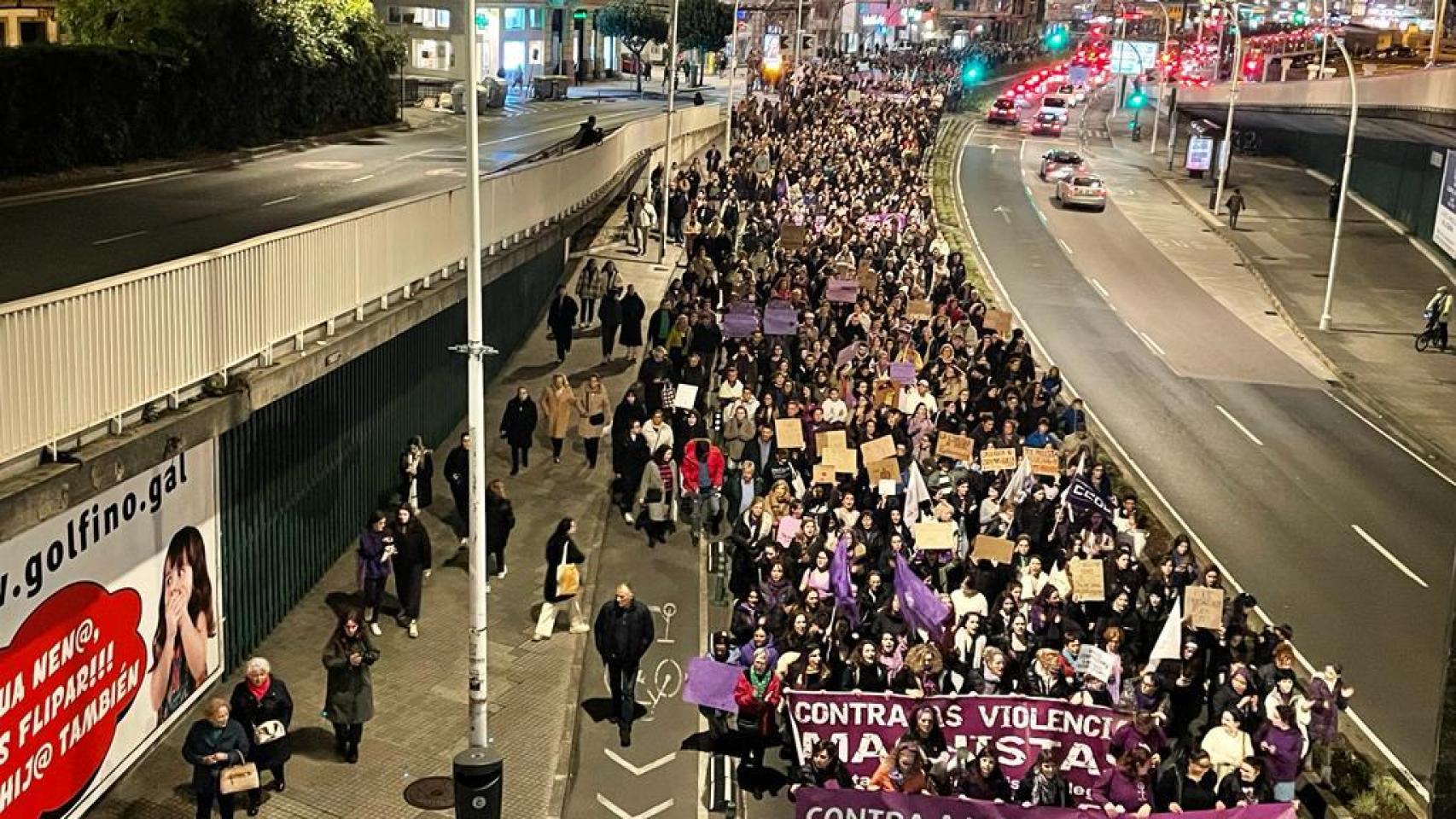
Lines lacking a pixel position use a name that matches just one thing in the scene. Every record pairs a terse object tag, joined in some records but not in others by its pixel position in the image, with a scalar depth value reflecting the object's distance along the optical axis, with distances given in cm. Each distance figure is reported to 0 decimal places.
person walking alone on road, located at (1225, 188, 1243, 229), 4928
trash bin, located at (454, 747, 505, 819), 1084
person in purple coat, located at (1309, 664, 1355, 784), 1257
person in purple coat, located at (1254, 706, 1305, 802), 1202
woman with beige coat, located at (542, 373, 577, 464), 2083
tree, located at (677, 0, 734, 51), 9019
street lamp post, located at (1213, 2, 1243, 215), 5206
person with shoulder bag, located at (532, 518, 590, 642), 1554
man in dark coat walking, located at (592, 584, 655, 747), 1344
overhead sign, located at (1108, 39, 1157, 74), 10019
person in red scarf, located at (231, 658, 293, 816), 1129
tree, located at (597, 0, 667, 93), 8662
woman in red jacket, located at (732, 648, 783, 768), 1267
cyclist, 3397
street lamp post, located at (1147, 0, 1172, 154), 7205
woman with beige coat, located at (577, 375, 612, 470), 2069
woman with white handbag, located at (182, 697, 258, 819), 1085
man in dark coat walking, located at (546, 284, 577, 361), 2567
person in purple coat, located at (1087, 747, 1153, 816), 1129
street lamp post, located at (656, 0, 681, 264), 3372
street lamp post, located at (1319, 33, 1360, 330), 3528
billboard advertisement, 1030
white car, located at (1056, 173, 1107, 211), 5112
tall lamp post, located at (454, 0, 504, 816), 1170
